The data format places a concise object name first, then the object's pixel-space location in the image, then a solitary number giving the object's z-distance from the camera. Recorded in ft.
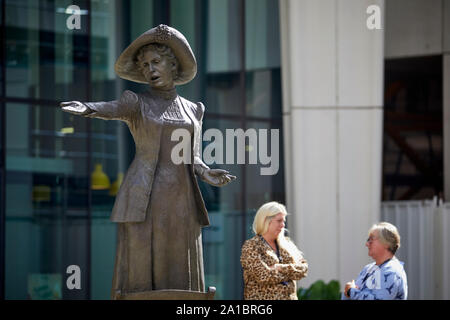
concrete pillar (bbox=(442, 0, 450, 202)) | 54.95
